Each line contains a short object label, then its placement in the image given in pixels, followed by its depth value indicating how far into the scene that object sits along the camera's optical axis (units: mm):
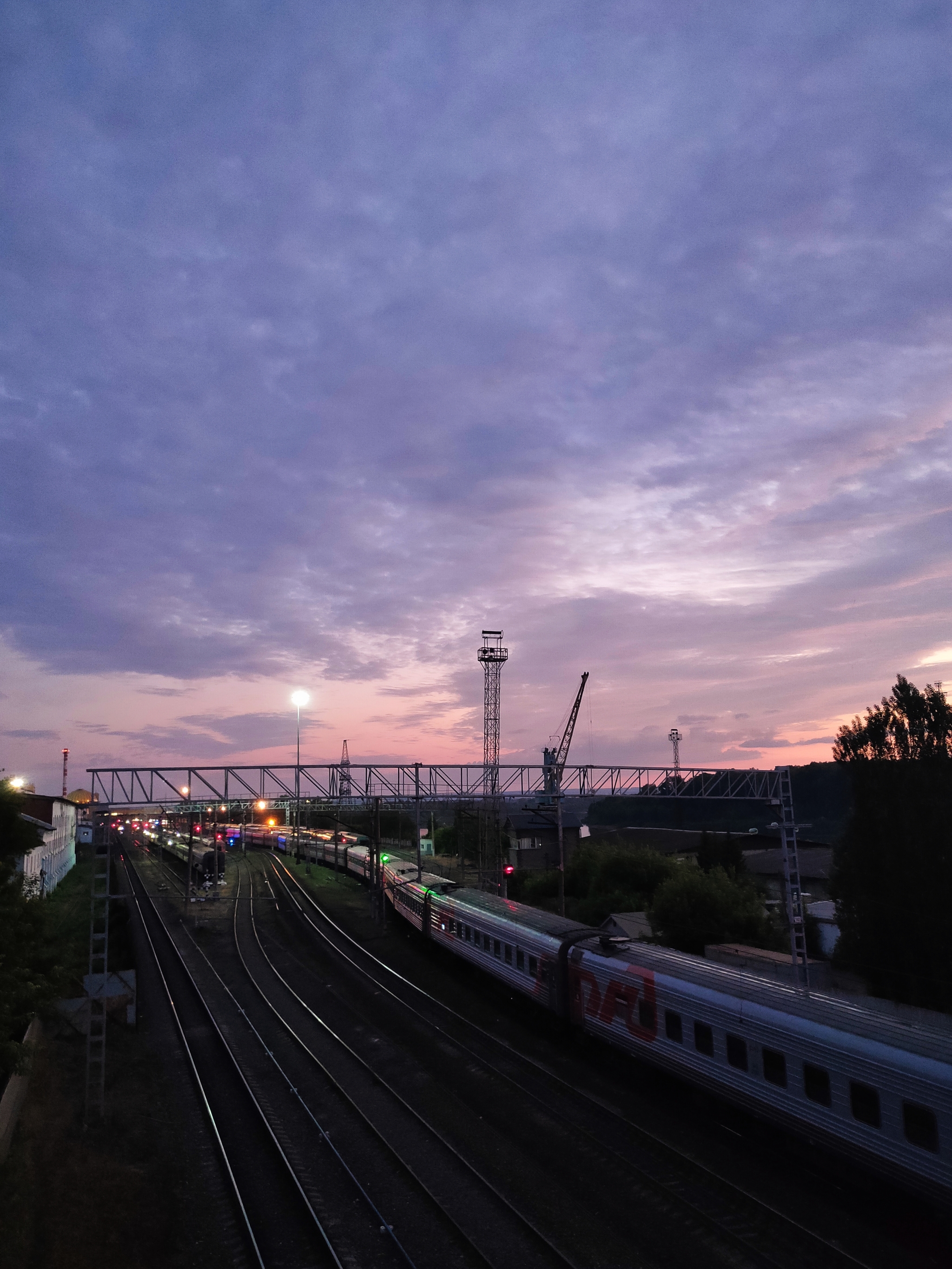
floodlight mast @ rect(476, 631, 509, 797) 74188
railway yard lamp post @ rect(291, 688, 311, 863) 47562
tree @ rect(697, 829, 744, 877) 56469
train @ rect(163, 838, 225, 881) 56000
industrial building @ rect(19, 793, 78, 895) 48375
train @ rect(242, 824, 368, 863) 72562
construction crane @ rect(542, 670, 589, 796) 38031
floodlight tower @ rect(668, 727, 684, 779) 90762
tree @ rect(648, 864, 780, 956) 35156
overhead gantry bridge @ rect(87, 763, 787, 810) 30484
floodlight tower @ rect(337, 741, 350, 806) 34797
